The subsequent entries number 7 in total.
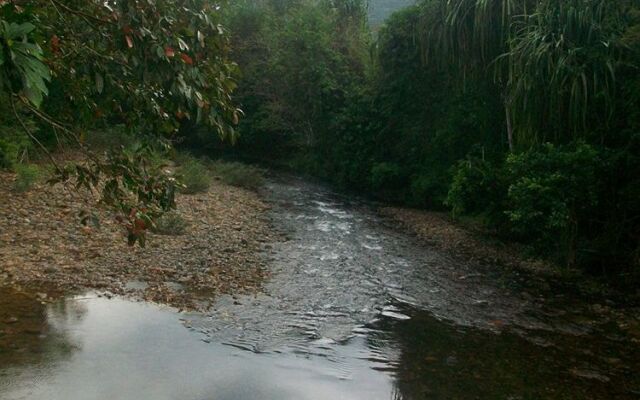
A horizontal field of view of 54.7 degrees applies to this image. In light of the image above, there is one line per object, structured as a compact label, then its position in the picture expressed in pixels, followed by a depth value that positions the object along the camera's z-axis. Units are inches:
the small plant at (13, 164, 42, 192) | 510.0
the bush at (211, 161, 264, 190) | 893.2
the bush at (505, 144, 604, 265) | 420.8
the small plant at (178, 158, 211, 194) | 736.3
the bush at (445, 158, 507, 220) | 546.6
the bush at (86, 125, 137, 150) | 752.3
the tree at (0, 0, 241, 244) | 166.6
